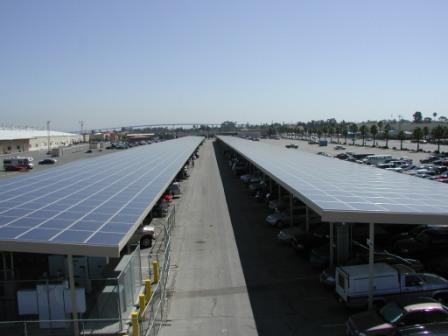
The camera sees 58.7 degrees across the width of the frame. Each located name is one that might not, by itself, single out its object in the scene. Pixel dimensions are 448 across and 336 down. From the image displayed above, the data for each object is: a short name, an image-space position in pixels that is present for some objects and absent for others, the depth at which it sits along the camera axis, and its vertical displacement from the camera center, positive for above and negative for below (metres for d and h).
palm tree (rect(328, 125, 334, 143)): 144.55 -1.00
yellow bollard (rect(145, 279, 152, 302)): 13.61 -5.44
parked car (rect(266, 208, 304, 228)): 24.28 -5.51
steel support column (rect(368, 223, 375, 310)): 12.71 -4.57
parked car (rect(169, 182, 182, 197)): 35.83 -5.40
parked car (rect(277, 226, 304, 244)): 20.34 -5.45
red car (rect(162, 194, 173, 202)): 31.92 -5.44
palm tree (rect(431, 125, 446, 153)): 74.16 -1.28
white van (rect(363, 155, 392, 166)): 50.67 -4.28
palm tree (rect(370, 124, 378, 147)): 102.08 -0.91
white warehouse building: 93.44 -1.93
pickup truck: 12.79 -5.21
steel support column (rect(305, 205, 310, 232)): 21.02 -4.98
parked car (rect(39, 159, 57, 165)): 68.01 -4.80
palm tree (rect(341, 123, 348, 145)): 135.56 -0.53
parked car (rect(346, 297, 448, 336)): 10.59 -5.19
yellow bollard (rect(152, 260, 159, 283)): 15.51 -5.48
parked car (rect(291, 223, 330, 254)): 19.04 -5.38
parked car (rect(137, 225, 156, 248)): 21.08 -5.61
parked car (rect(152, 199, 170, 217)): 28.34 -5.69
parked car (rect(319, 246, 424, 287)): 14.76 -5.19
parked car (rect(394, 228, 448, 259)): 18.78 -5.69
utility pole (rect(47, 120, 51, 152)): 119.07 -0.84
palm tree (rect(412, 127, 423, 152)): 78.38 -1.47
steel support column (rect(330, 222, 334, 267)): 16.23 -4.79
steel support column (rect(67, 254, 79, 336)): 10.95 -4.69
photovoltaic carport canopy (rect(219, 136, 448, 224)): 12.87 -2.80
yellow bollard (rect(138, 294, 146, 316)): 12.44 -5.40
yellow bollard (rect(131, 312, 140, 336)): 10.68 -5.18
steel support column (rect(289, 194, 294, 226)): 23.66 -5.38
